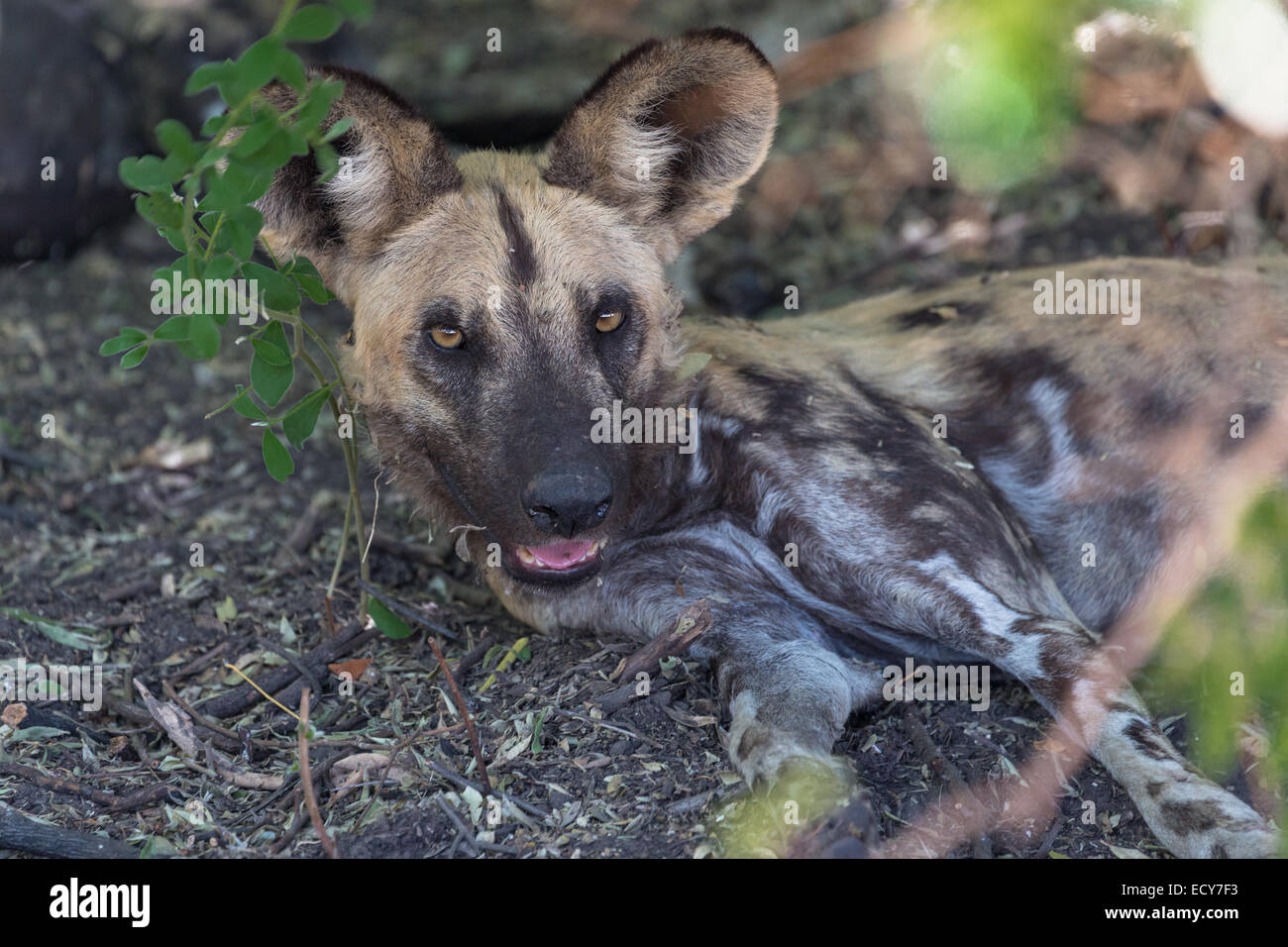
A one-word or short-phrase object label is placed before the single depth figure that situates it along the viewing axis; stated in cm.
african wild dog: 237
